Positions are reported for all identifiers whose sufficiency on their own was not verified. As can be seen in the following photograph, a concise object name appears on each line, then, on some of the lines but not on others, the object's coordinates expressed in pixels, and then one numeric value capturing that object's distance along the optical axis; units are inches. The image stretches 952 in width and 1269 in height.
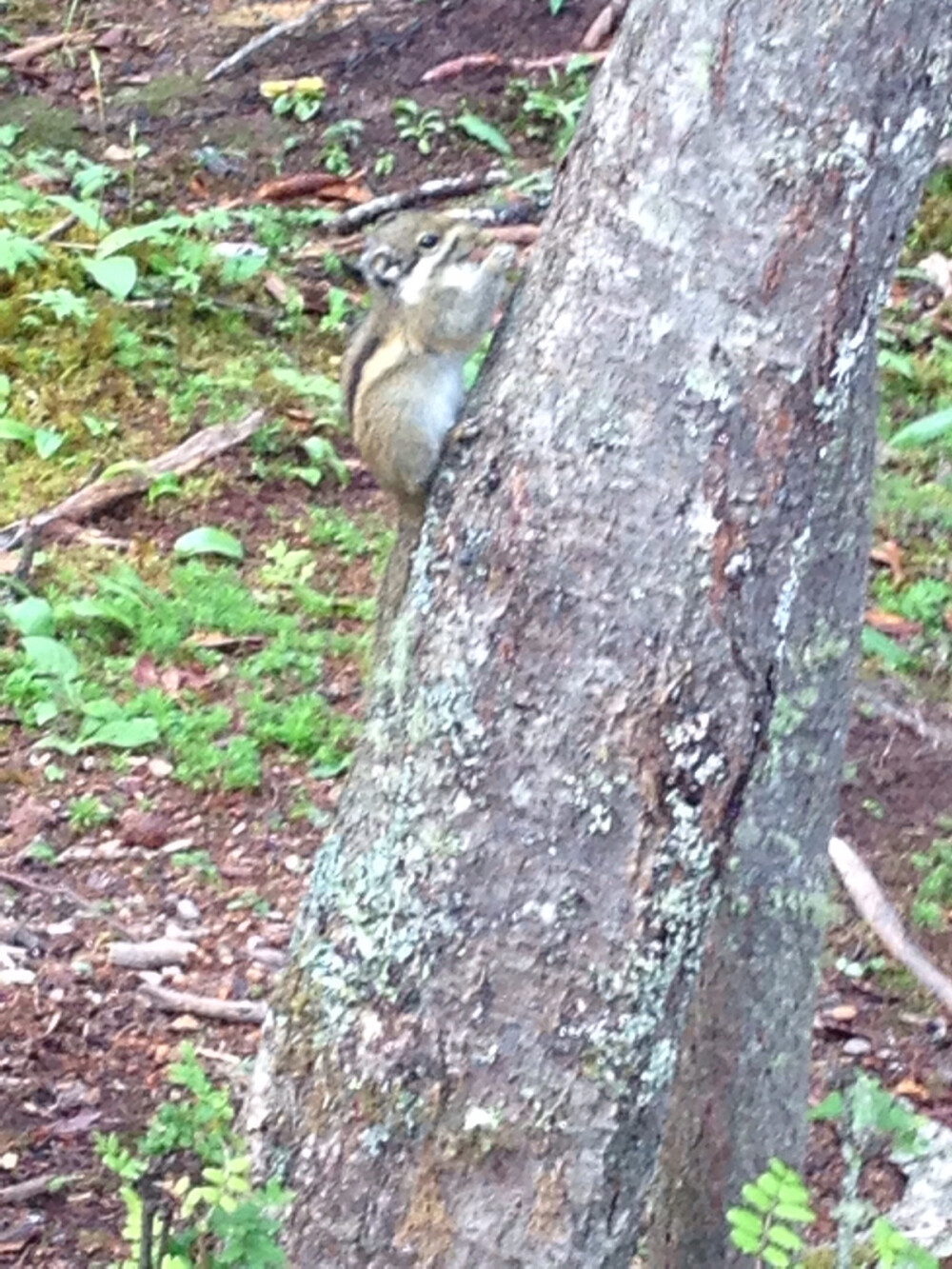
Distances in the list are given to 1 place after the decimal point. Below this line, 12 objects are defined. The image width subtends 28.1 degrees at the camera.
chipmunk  139.5
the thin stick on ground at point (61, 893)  161.8
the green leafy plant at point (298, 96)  318.7
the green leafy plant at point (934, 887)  169.8
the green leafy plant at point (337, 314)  265.6
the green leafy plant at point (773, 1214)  86.6
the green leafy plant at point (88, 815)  175.3
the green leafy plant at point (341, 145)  306.3
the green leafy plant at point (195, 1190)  85.8
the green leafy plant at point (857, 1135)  91.9
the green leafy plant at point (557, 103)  312.7
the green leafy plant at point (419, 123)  310.5
